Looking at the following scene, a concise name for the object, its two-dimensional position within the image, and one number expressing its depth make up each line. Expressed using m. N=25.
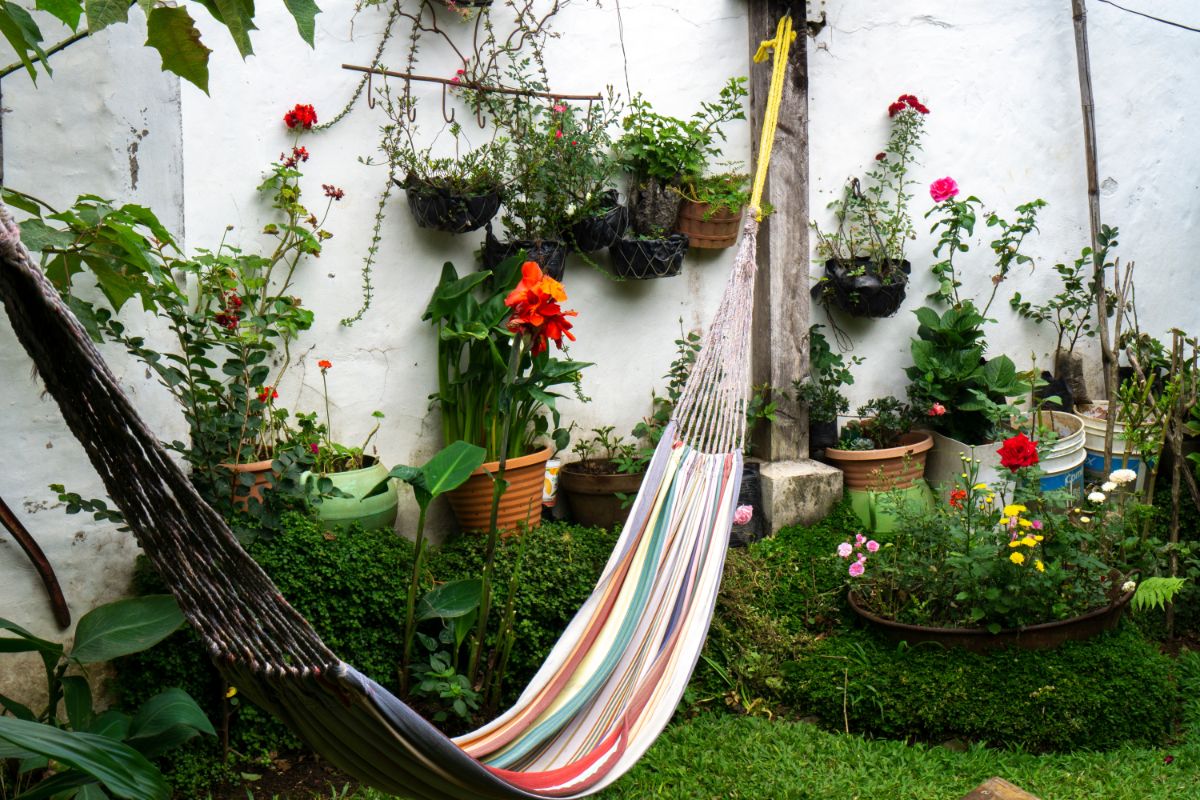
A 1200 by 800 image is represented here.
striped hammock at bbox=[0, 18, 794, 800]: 1.30
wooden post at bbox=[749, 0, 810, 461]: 3.49
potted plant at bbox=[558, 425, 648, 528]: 3.22
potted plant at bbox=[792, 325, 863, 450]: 3.57
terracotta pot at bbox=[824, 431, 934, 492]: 3.56
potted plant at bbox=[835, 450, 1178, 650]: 2.70
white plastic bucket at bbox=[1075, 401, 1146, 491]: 3.76
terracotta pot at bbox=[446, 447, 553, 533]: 2.98
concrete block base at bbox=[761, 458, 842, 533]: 3.44
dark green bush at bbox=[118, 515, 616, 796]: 2.30
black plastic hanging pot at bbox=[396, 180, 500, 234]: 2.95
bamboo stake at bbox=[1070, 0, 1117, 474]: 4.02
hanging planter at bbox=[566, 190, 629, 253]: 3.18
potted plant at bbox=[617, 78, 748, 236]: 3.29
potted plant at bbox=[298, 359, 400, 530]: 2.70
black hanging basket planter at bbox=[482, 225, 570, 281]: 3.08
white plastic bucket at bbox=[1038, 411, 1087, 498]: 3.58
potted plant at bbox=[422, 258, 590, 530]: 2.95
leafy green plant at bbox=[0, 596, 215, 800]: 1.92
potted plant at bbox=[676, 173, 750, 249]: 3.37
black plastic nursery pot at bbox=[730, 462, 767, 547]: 3.41
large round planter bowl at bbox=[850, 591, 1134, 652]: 2.70
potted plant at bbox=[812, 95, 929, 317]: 3.67
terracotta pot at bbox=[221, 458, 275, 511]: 2.44
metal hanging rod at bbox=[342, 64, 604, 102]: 2.99
